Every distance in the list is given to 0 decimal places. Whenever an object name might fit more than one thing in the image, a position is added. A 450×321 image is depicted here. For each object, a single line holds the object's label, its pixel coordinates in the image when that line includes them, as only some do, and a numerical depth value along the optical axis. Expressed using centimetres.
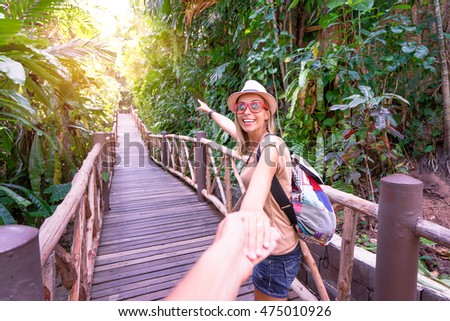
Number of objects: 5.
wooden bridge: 129
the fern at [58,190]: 295
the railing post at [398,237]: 124
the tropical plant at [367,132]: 274
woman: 134
